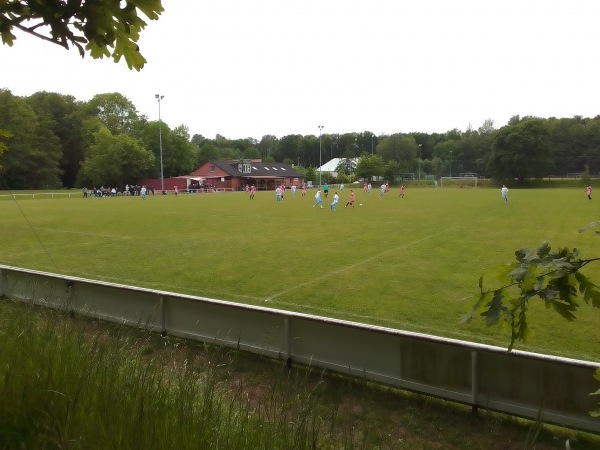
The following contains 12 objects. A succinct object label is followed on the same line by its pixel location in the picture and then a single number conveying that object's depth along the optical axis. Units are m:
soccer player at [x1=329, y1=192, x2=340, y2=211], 34.44
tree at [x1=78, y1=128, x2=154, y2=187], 78.55
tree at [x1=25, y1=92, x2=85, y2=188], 90.56
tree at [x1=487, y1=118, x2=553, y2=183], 84.31
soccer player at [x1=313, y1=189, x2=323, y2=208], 37.66
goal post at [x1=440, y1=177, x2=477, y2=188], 96.32
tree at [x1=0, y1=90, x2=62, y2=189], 63.12
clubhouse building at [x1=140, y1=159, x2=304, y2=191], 87.06
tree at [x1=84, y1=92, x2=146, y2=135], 96.44
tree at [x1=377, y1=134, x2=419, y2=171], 130.00
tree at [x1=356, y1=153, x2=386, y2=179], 105.88
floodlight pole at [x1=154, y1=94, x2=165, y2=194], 67.50
